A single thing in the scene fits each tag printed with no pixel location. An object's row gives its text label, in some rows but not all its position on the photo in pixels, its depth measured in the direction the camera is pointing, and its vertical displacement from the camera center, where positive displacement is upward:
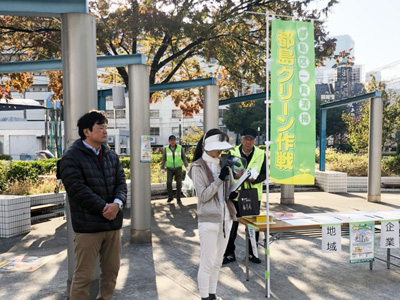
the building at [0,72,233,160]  45.94 +1.32
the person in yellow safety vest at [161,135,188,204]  9.91 -0.67
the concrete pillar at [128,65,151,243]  5.96 -0.46
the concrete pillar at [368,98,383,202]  9.89 -0.39
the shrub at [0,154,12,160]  19.78 -1.15
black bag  4.48 -0.81
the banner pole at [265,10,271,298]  3.87 -0.87
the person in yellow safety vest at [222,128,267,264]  5.07 -0.36
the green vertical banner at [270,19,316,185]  3.90 +0.34
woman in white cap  3.68 -0.72
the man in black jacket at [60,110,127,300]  3.10 -0.58
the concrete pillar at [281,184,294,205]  9.92 -1.59
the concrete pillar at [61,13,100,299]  3.84 +0.67
